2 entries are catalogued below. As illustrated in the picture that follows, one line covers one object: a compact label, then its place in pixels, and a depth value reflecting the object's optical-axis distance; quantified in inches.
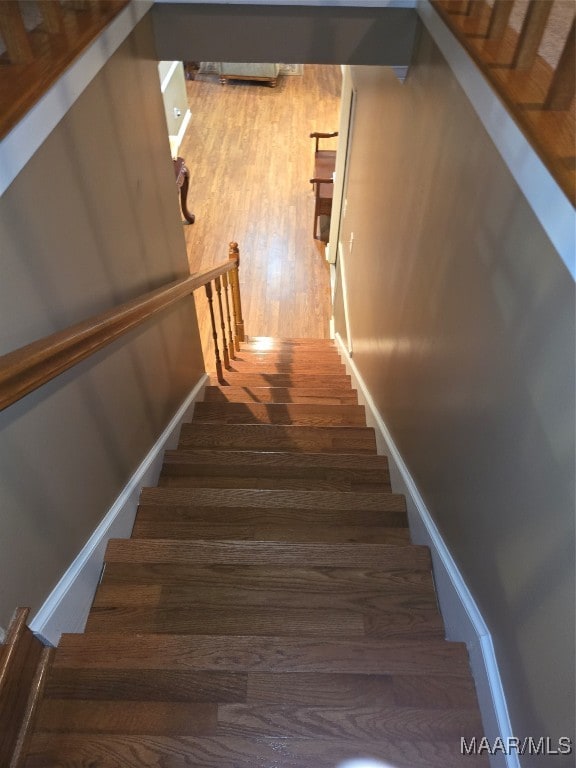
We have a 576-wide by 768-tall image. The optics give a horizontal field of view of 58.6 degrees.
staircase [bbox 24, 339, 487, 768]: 42.6
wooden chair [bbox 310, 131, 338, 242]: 223.6
